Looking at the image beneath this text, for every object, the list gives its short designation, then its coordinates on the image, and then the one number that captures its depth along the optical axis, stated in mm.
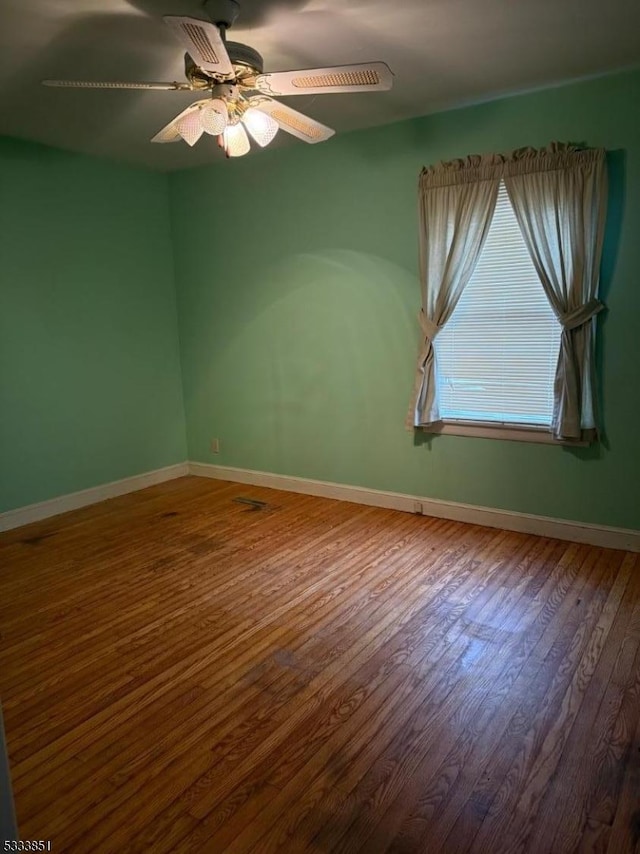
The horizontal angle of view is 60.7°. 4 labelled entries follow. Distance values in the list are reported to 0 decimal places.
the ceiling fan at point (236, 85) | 2041
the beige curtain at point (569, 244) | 3113
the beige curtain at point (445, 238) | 3451
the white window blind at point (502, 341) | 3418
